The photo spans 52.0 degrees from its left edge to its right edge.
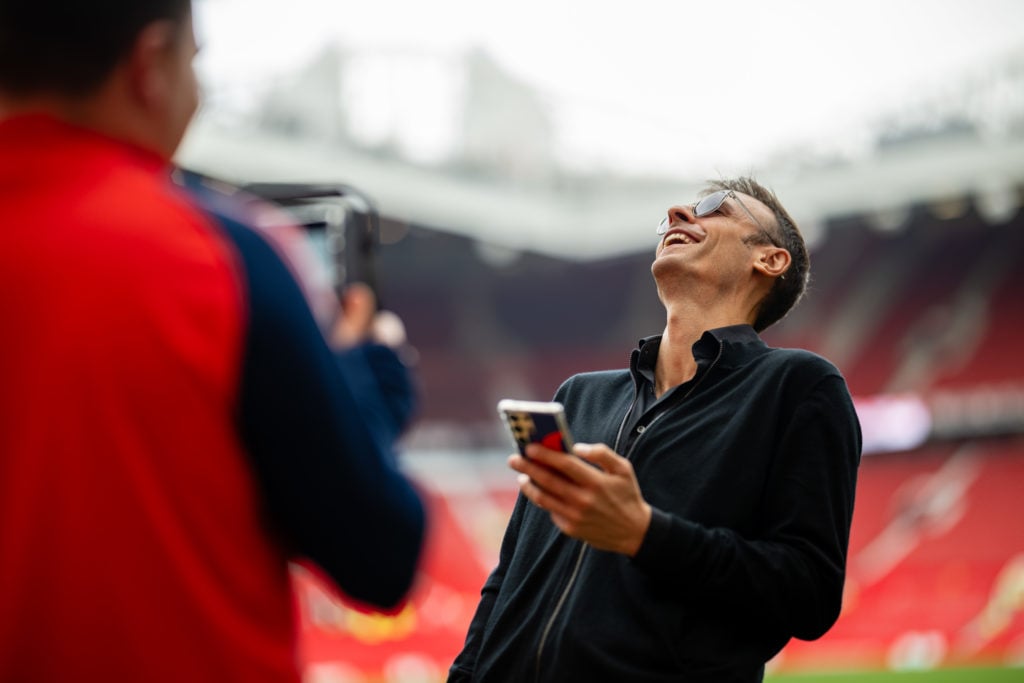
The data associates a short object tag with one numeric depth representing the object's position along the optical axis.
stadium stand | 15.88
